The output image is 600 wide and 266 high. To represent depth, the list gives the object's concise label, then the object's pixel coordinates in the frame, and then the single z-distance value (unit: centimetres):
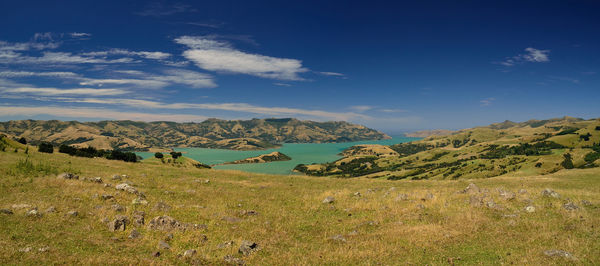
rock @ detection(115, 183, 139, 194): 2295
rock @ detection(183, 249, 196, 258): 1215
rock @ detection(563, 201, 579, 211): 1847
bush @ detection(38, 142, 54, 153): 5117
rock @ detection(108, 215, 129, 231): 1472
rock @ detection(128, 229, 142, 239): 1398
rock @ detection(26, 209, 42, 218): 1487
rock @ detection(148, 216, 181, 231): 1545
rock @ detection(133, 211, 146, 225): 1591
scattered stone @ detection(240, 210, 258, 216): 2041
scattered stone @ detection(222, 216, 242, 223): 1852
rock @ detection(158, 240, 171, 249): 1299
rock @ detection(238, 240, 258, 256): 1303
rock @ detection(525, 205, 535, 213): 1876
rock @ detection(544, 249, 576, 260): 1132
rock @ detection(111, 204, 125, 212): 1775
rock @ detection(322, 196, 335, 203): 2488
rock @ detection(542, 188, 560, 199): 2247
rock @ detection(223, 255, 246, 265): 1189
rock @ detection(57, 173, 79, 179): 2487
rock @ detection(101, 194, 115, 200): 1998
